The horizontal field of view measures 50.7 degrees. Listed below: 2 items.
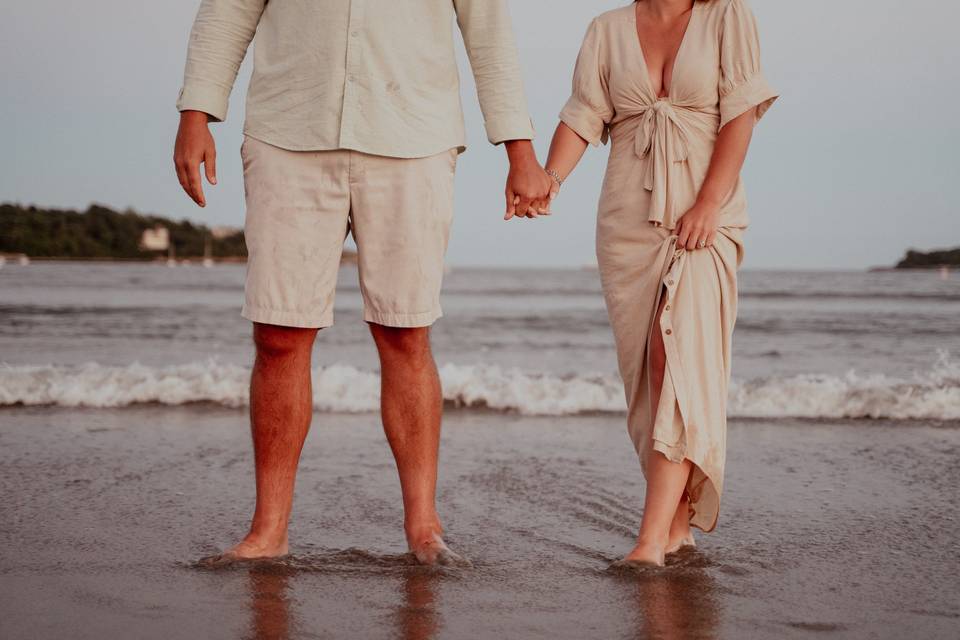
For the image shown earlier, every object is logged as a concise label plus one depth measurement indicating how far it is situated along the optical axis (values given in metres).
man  2.92
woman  3.08
